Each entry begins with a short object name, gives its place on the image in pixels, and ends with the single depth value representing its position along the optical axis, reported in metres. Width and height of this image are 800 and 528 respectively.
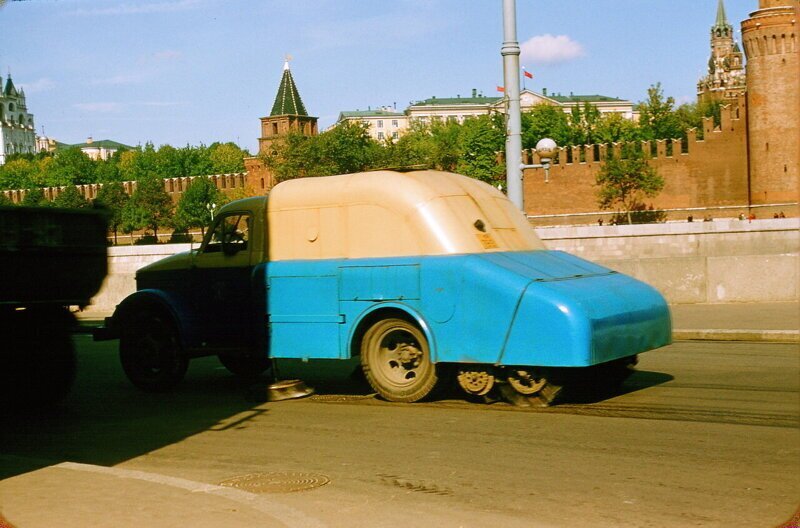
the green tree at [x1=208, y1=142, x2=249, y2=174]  160.25
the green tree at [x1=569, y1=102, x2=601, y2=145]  112.53
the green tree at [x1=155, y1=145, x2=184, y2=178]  153.62
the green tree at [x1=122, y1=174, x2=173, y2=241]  113.31
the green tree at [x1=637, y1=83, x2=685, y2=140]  97.21
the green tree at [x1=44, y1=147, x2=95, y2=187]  143.12
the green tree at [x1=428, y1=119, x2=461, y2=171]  95.00
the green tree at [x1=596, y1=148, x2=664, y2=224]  84.88
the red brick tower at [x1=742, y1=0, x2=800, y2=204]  79.25
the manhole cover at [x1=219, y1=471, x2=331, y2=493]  7.27
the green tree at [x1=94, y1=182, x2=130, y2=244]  111.62
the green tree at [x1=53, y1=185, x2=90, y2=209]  115.06
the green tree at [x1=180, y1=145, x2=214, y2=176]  155.38
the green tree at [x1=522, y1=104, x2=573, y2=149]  110.56
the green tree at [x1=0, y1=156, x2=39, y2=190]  143.88
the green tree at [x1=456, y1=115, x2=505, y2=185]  91.00
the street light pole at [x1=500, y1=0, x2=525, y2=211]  17.38
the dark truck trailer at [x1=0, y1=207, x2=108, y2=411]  10.48
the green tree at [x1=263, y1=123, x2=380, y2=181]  90.06
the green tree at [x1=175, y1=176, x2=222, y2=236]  113.06
